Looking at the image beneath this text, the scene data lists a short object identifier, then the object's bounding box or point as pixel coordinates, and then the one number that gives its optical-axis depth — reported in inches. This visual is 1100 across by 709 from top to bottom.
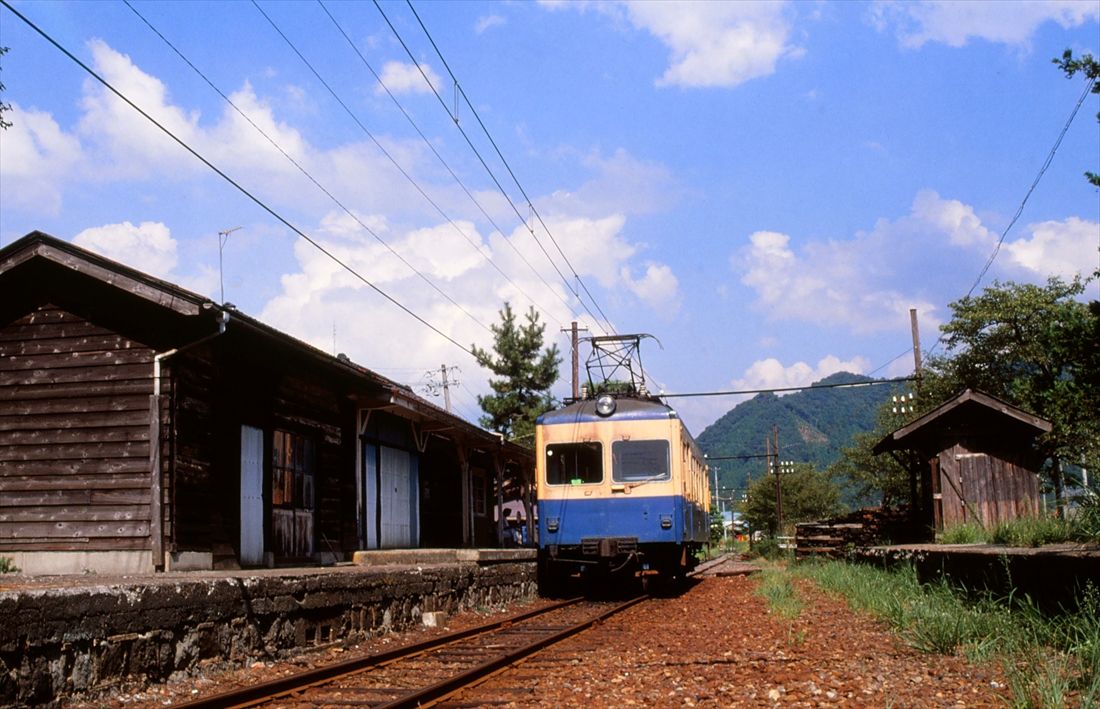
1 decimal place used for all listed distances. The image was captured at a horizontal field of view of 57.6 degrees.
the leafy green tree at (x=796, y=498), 2568.9
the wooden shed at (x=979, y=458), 668.1
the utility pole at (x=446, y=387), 1835.6
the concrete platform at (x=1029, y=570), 258.7
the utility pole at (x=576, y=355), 1125.7
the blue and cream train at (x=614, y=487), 555.5
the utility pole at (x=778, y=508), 1820.9
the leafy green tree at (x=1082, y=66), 370.9
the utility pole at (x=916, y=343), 1149.1
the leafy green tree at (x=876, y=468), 1700.9
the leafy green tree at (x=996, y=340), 1336.1
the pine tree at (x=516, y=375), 1588.3
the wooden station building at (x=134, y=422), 420.8
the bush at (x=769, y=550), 1300.4
